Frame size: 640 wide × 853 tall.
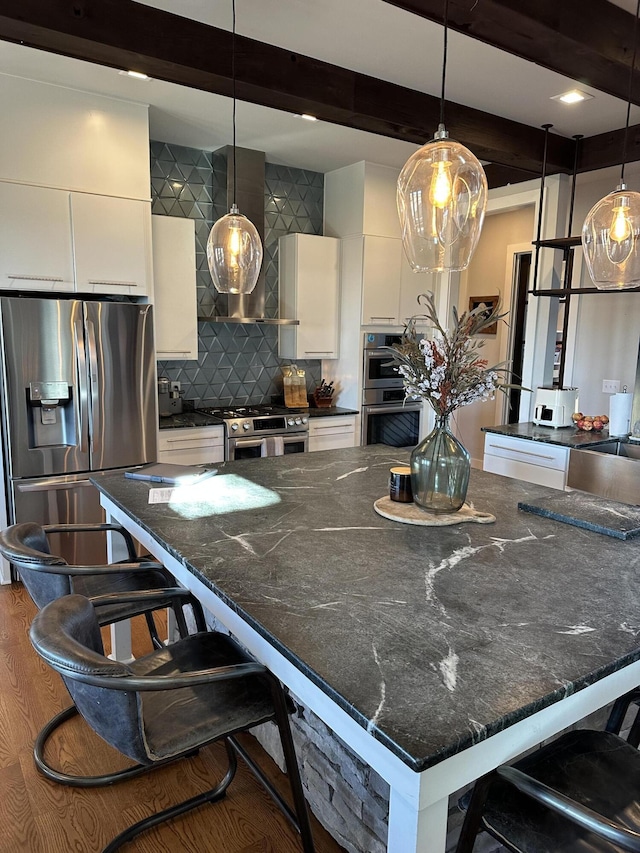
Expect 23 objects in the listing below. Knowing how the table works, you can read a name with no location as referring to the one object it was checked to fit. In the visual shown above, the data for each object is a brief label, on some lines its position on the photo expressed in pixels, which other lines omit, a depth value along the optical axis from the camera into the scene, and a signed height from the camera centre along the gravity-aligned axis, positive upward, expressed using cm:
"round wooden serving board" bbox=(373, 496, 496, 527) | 196 -61
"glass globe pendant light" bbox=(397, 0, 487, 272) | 185 +44
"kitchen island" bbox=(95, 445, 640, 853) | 96 -62
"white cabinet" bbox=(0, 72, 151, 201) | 320 +111
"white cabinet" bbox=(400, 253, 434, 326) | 495 +43
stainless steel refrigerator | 329 -40
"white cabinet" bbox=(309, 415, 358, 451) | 463 -76
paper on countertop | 220 -62
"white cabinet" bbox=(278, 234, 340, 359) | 471 +36
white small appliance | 390 -43
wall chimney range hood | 430 +99
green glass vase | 199 -45
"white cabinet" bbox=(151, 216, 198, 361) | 395 +33
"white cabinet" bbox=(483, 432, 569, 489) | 351 -75
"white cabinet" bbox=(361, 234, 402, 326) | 470 +48
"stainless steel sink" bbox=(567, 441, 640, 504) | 316 -73
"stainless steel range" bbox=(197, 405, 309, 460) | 414 -69
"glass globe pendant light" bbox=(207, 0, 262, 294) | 241 +35
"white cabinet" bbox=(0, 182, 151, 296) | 327 +53
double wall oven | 488 -54
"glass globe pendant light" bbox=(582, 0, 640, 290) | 221 +40
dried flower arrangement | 193 -10
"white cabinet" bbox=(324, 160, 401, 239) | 463 +112
